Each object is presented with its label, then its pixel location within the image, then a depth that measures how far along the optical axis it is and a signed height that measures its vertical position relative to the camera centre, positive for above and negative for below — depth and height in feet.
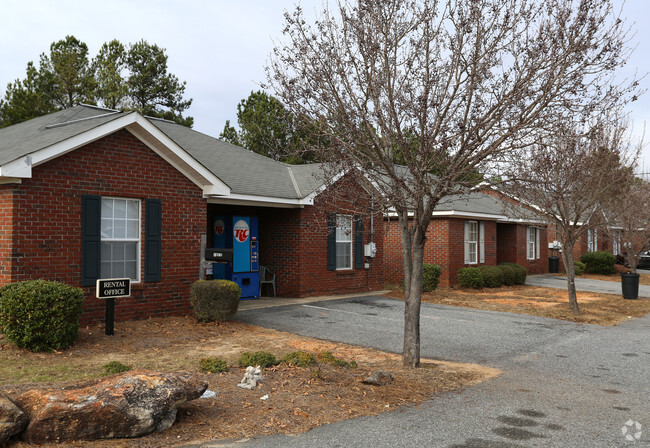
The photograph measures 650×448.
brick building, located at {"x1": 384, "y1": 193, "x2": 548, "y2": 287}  66.85 +0.24
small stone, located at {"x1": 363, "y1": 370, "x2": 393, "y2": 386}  21.74 -5.75
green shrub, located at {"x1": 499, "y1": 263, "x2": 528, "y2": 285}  72.69 -4.59
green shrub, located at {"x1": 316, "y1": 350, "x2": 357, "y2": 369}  24.64 -5.69
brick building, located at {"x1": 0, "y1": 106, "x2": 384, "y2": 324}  30.07 +2.30
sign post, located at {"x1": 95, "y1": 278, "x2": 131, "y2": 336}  29.60 -2.99
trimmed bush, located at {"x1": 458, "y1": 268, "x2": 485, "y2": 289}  65.51 -4.64
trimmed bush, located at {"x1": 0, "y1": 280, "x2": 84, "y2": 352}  25.90 -3.72
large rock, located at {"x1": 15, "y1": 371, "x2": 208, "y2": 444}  14.83 -4.93
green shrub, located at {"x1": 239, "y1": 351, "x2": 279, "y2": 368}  23.98 -5.50
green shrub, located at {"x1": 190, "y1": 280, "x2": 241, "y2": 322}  35.53 -4.08
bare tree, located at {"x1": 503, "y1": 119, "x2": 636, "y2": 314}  43.24 +5.14
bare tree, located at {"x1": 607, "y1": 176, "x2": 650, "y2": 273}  65.82 +3.69
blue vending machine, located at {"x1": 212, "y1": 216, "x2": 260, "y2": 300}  48.32 -0.86
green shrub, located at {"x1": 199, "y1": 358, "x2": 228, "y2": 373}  22.95 -5.53
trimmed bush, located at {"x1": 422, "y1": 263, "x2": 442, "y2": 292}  59.52 -4.12
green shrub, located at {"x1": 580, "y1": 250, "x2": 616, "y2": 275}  98.93 -3.96
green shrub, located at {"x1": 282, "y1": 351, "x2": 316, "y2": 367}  23.94 -5.50
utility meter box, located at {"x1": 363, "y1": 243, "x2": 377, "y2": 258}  57.31 -0.95
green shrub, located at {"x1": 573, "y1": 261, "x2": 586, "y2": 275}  93.76 -4.82
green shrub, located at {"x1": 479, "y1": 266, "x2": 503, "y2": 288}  66.90 -4.48
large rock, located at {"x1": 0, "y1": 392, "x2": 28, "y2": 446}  14.23 -4.95
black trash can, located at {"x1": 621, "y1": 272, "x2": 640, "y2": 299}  59.31 -4.93
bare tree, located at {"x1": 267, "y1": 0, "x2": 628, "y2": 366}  22.17 +6.61
